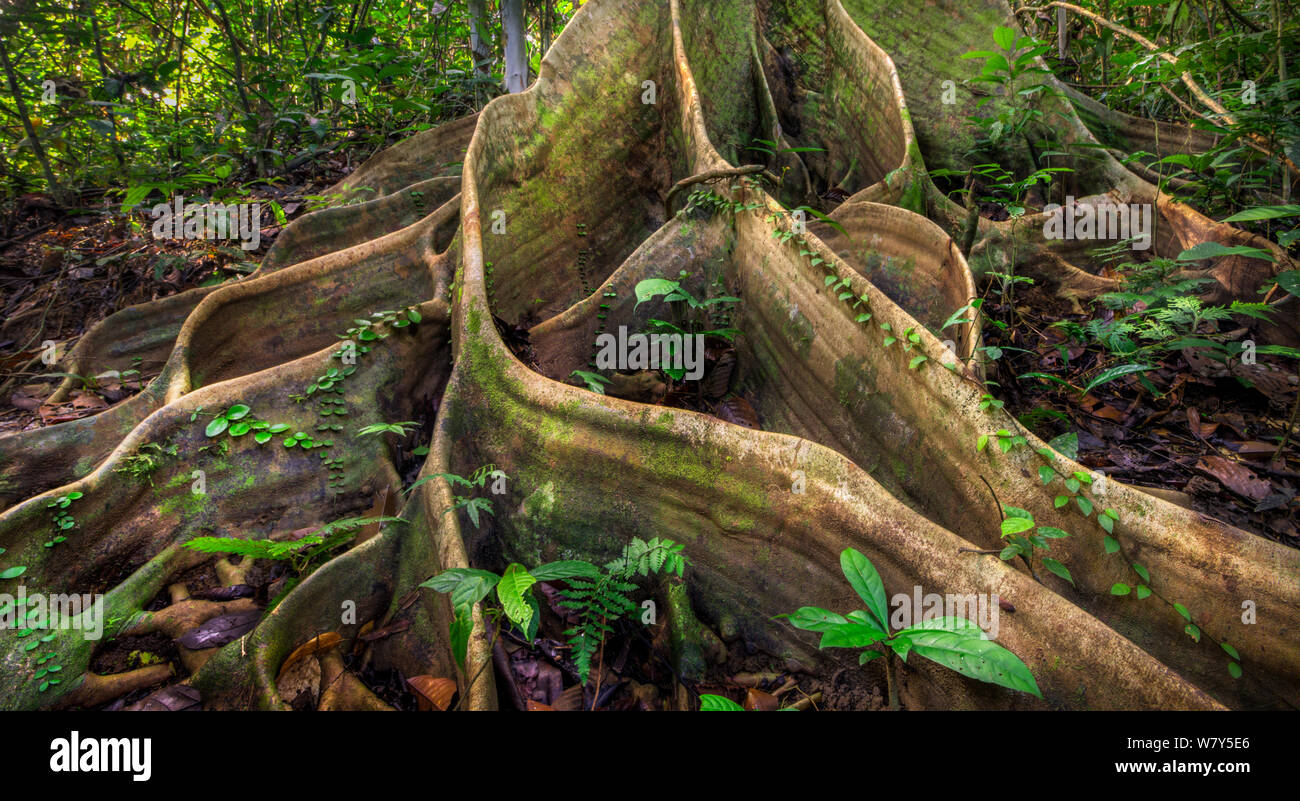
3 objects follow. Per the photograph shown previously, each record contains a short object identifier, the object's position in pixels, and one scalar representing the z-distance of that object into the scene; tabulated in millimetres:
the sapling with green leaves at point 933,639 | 1250
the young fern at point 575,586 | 1472
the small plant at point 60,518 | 2359
